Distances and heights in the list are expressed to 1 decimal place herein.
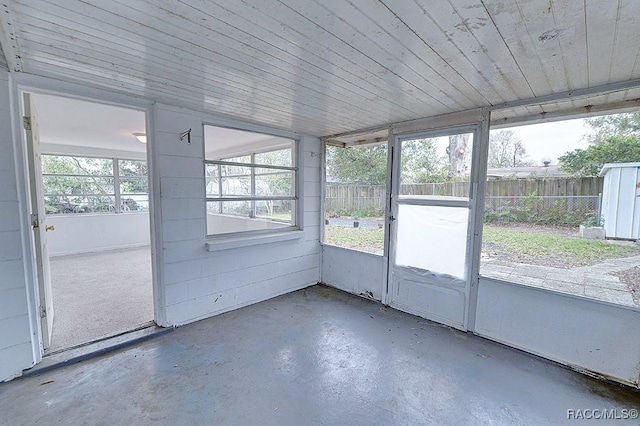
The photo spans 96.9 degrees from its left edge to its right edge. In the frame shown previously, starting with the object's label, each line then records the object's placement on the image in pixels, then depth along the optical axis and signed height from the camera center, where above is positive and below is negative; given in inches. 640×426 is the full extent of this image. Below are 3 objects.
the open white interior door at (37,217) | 86.9 -10.2
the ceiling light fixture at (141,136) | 167.0 +29.6
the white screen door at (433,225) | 115.3 -15.5
